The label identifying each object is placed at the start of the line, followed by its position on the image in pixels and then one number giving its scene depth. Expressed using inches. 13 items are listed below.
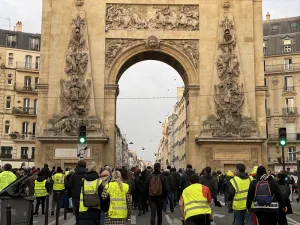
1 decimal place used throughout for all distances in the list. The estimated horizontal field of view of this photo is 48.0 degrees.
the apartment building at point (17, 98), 1455.4
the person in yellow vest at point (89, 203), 266.6
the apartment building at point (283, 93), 1458.3
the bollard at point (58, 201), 413.2
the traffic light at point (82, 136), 666.2
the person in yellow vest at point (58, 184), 466.6
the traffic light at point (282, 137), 617.4
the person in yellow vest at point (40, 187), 482.0
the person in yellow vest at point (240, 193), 314.6
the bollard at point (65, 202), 476.5
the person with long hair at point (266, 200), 270.8
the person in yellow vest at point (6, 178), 369.9
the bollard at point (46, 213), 383.3
